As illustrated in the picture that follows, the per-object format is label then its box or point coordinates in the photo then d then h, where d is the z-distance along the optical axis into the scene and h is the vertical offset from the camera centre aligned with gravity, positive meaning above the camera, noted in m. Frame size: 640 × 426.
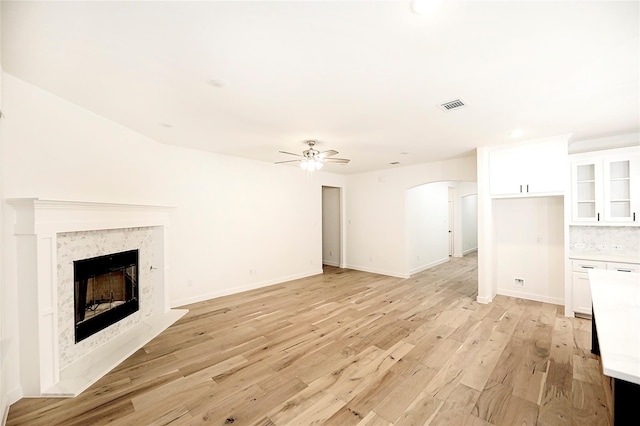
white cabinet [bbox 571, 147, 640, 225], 3.63 +0.34
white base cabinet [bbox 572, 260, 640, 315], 3.75 -1.12
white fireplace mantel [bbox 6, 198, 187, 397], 2.20 -0.73
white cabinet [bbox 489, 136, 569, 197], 3.95 +0.69
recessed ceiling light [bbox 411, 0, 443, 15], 1.41 +1.16
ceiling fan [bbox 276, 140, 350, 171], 4.05 +0.86
